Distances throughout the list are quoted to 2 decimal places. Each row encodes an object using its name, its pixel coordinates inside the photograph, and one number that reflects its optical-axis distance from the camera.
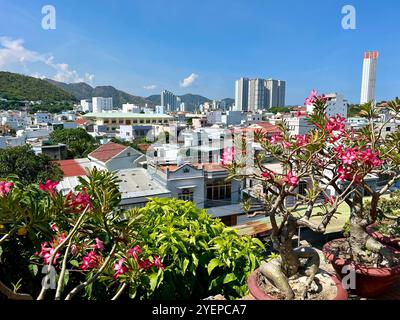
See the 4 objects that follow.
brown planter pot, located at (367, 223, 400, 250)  2.29
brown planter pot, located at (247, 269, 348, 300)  1.56
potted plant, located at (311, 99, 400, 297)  1.68
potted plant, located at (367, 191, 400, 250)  2.31
